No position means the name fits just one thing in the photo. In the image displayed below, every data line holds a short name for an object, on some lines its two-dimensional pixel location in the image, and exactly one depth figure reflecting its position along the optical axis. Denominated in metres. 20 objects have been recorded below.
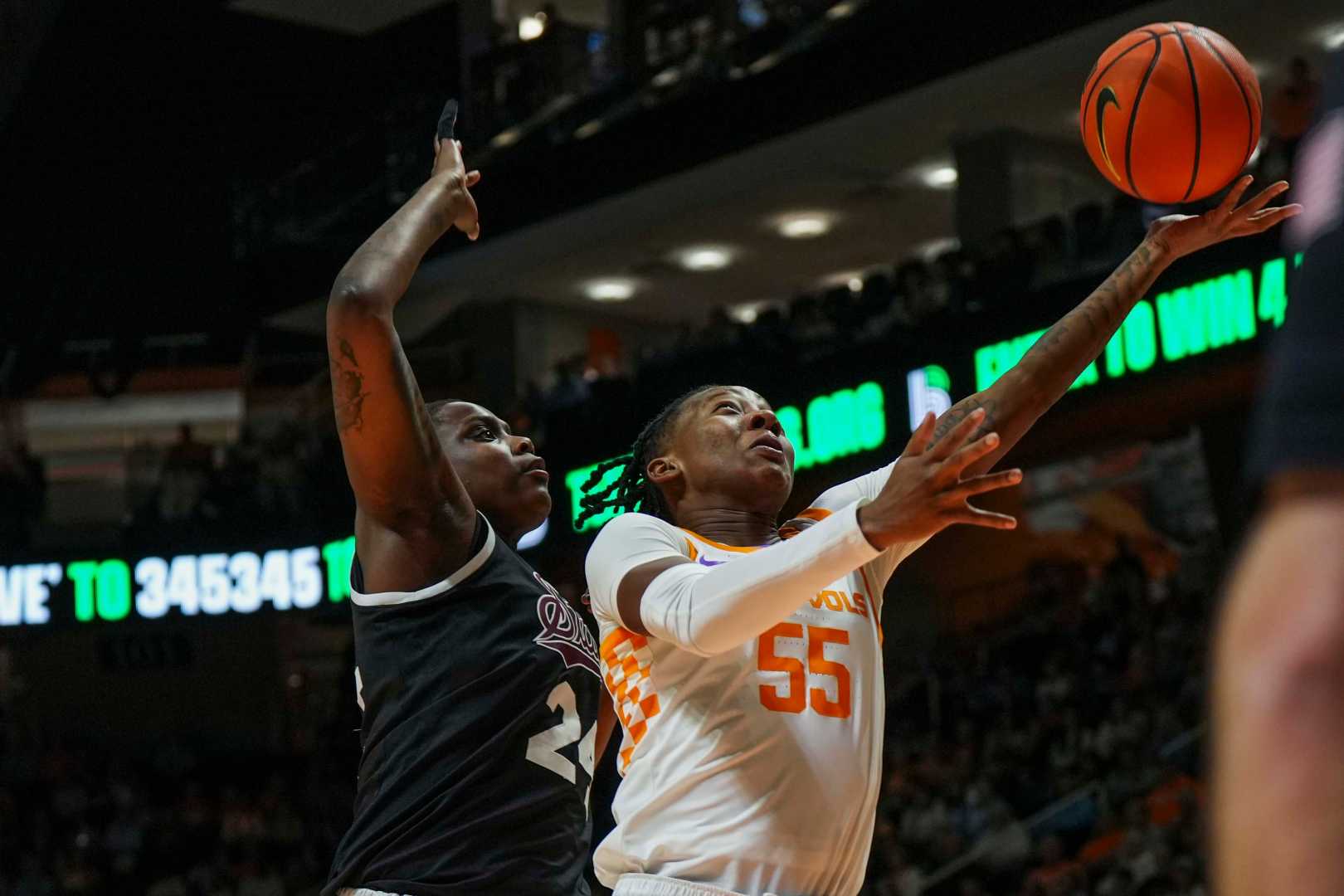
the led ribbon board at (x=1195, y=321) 9.70
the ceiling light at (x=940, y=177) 15.92
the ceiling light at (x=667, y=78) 14.13
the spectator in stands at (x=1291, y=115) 9.88
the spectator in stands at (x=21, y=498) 16.94
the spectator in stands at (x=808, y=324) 12.30
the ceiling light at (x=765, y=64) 13.66
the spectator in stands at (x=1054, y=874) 9.83
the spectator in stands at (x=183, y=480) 16.66
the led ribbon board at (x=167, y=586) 16.30
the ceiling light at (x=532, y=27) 15.91
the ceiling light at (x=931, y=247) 17.62
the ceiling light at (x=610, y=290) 19.11
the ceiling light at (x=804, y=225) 17.16
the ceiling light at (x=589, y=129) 15.18
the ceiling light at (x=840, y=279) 18.77
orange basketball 3.88
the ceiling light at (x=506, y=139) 15.62
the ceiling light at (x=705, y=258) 18.11
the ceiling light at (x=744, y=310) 19.63
